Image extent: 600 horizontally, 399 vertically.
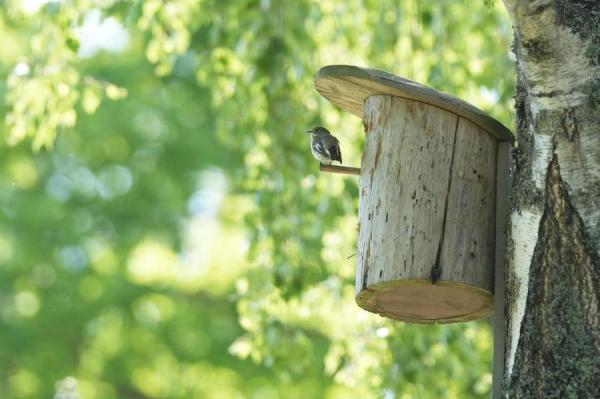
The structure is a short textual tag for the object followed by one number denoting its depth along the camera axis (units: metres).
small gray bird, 8.66
